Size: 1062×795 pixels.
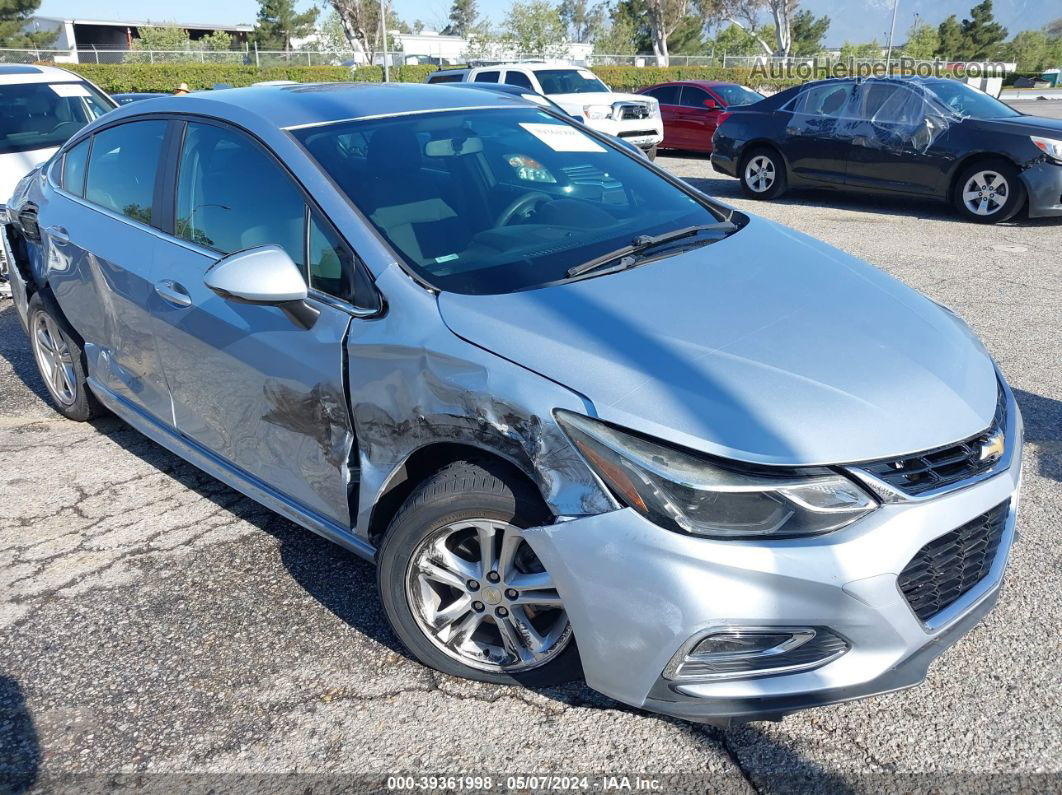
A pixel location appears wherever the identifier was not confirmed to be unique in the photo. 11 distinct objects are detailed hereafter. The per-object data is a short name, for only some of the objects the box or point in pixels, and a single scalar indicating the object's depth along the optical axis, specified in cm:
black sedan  936
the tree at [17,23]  4703
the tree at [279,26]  5841
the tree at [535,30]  4862
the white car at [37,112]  755
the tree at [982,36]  5519
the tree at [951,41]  5672
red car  1599
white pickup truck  1352
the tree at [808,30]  6866
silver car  215
